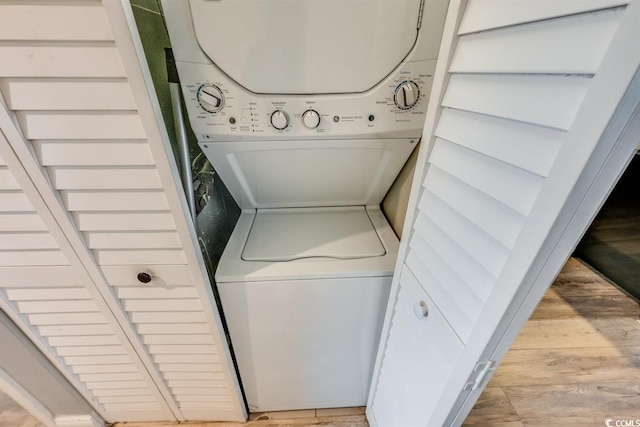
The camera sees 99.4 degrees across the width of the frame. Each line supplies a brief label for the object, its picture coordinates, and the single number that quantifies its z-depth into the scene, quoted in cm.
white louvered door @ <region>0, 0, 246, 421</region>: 54
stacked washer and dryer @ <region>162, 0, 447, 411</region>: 70
